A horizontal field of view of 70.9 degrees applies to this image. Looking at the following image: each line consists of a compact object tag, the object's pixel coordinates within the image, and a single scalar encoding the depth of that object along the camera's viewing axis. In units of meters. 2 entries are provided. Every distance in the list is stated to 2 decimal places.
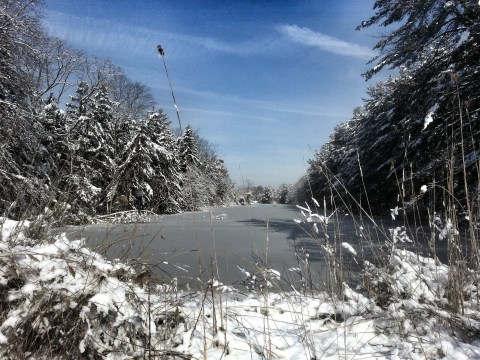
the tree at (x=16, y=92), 6.41
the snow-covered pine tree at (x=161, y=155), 16.71
